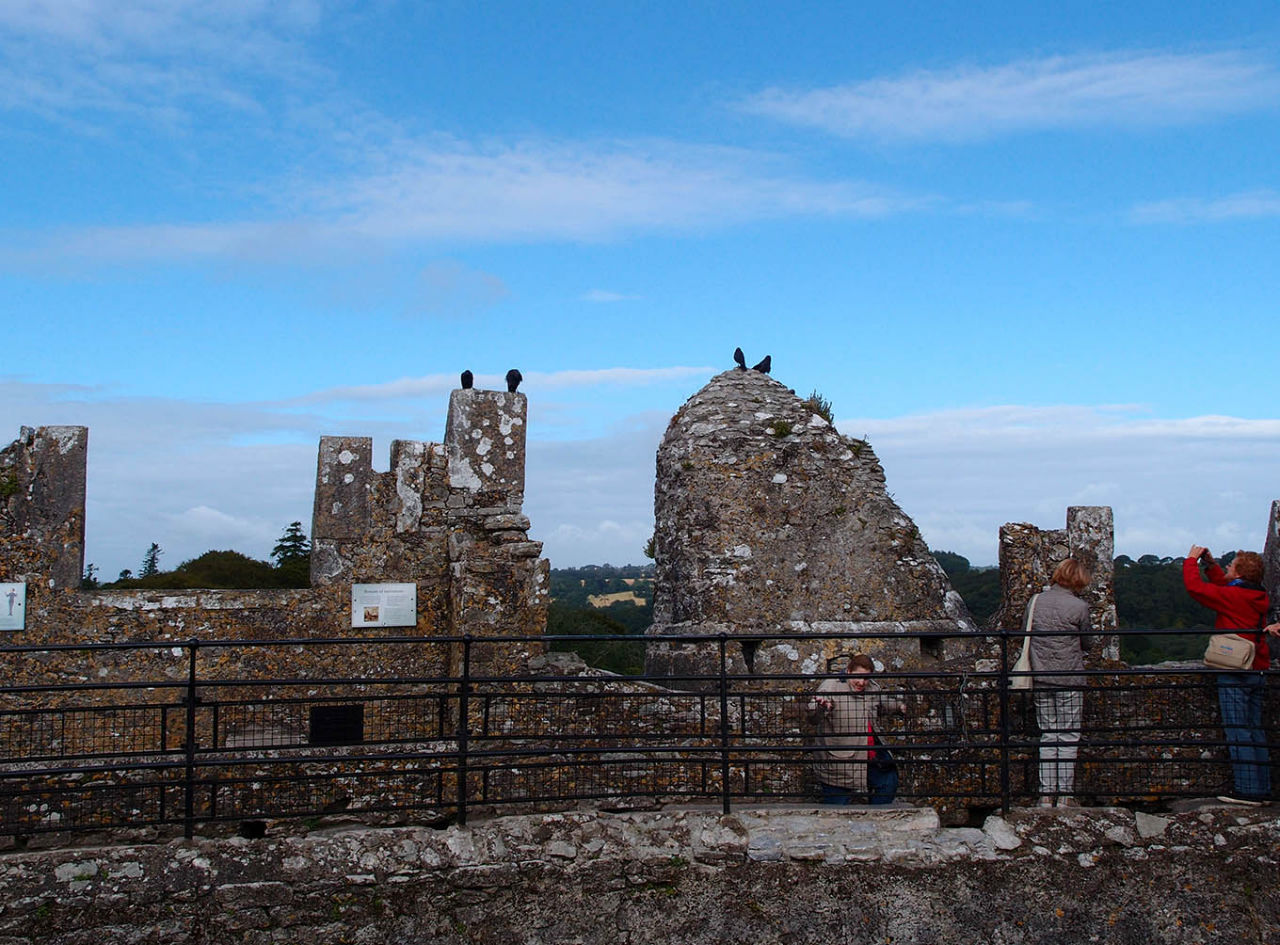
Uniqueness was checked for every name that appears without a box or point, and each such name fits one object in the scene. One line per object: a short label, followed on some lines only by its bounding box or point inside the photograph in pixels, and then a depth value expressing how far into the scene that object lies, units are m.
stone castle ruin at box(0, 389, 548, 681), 8.99
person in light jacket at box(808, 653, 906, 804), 6.97
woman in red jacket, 6.92
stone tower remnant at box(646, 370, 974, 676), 10.55
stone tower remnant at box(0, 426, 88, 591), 8.92
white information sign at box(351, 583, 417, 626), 9.60
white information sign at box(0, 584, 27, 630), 8.84
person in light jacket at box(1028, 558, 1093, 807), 7.11
